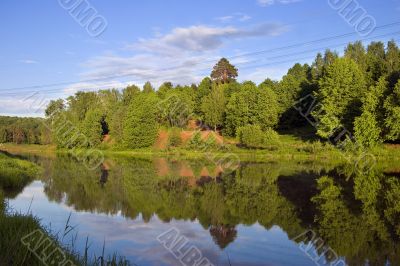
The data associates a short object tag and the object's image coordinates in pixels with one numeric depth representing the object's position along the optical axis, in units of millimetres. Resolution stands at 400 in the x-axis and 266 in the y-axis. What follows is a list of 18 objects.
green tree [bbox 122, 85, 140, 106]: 98406
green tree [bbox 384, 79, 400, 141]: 48253
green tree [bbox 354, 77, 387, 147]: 51250
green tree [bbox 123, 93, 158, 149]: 76875
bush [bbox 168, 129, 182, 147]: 69812
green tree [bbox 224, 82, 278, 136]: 70812
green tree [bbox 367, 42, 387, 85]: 72925
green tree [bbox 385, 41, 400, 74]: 71588
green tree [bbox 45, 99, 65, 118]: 106244
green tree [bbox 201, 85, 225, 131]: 79562
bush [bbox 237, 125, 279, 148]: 58344
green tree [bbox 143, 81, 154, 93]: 103212
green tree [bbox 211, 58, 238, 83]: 105188
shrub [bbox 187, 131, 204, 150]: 66562
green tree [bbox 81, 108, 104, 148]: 86750
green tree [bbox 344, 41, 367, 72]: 79688
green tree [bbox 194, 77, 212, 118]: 92494
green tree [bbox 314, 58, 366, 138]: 58875
